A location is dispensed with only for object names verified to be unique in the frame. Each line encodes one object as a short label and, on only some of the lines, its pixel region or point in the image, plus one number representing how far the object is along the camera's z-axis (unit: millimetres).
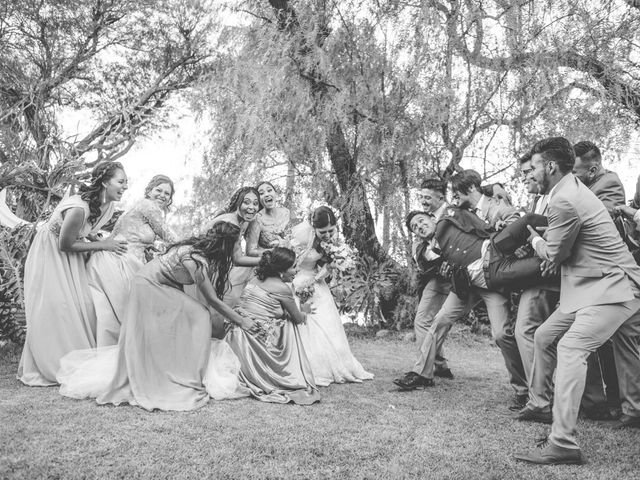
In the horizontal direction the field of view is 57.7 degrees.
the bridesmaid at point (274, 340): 4988
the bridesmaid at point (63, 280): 5328
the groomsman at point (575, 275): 3393
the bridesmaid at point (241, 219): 6016
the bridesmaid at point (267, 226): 6367
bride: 5852
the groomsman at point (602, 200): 4586
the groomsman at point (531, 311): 4605
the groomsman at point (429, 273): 5836
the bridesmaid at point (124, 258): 5520
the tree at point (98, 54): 14258
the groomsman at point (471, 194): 5480
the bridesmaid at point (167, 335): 4562
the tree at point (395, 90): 8281
